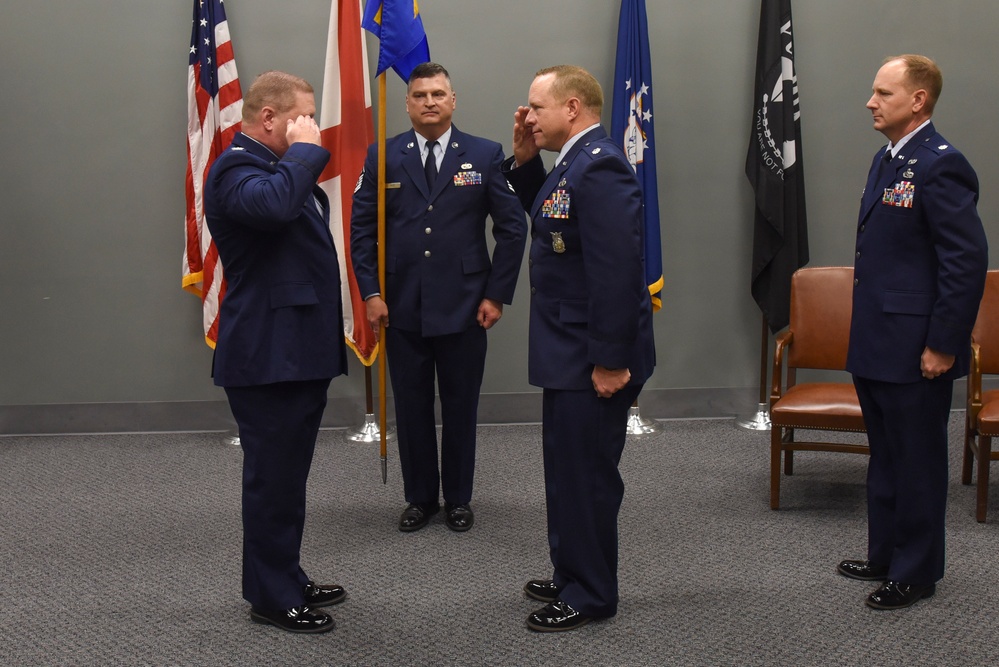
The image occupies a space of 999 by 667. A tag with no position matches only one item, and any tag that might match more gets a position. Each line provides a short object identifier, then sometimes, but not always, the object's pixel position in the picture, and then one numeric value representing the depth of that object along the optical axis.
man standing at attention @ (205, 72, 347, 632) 2.55
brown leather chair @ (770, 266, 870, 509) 3.97
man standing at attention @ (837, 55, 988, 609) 2.67
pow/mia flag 4.59
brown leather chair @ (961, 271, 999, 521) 3.48
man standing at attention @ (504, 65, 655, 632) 2.48
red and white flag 4.49
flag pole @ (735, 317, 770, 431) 4.79
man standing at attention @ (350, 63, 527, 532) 3.44
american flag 4.47
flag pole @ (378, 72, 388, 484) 3.29
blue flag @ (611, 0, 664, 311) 4.57
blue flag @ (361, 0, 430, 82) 3.43
